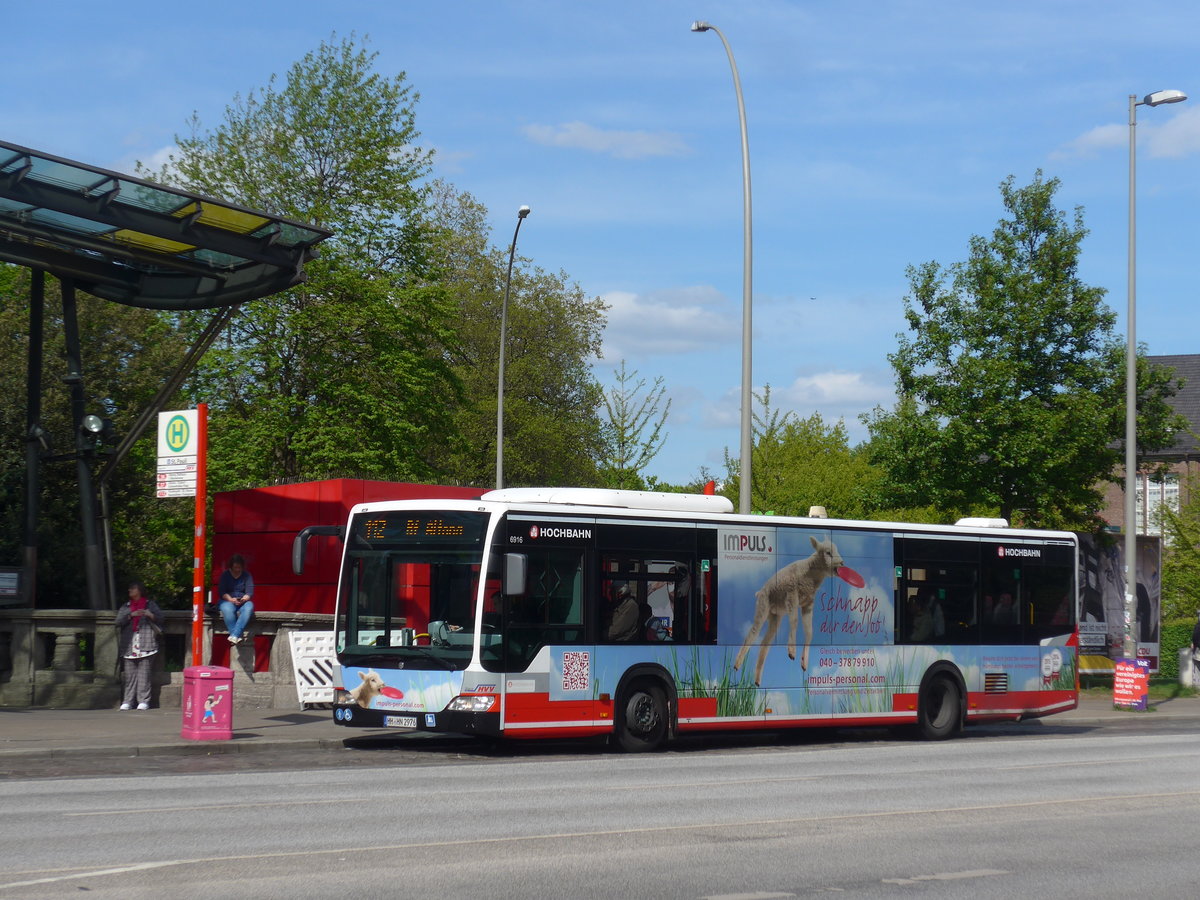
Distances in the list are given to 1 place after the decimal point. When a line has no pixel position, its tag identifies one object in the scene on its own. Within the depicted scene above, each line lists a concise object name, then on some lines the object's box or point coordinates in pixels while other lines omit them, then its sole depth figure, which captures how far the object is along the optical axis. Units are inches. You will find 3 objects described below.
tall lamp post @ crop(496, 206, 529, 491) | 1363.2
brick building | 3449.8
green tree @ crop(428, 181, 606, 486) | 2412.6
